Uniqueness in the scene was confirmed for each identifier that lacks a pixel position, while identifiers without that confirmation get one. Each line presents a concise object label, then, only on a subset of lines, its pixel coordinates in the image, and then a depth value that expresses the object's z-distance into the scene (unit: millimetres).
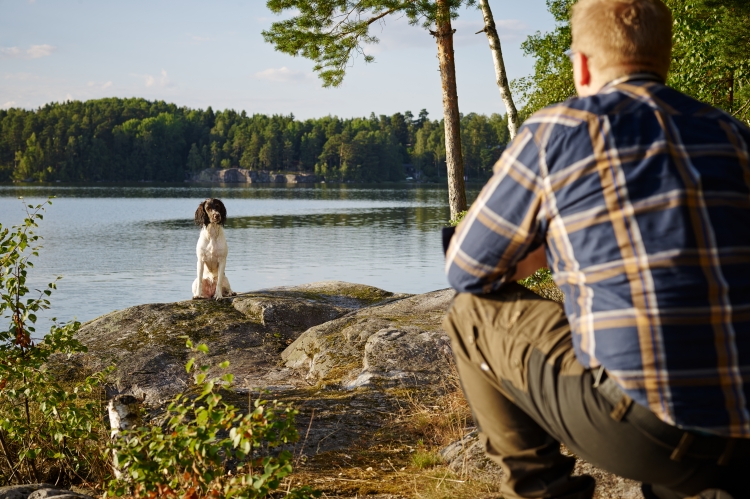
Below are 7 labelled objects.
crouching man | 1702
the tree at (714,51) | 9891
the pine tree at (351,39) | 12609
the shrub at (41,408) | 4414
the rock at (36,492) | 3627
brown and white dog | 9812
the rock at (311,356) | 4609
